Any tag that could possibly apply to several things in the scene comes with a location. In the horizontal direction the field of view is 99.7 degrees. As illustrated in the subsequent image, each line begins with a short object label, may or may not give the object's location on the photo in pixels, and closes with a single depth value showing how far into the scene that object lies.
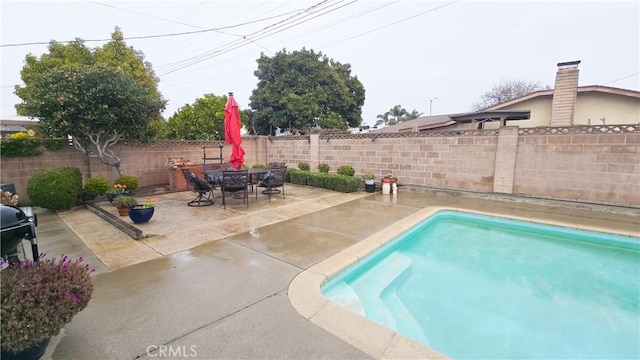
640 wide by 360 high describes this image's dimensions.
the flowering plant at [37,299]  1.47
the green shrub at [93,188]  6.26
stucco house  8.84
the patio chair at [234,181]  5.96
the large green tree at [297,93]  15.65
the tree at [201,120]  15.95
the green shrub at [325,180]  8.15
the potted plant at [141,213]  4.73
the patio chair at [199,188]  6.23
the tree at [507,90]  27.70
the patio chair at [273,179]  6.88
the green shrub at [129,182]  6.67
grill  1.75
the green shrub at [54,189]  5.62
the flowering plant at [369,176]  8.34
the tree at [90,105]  5.67
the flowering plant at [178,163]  8.27
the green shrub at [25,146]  6.09
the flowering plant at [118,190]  6.21
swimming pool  2.87
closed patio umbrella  6.94
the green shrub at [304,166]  10.42
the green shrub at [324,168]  9.79
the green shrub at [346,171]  8.91
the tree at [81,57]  11.84
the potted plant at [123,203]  5.09
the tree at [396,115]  38.31
